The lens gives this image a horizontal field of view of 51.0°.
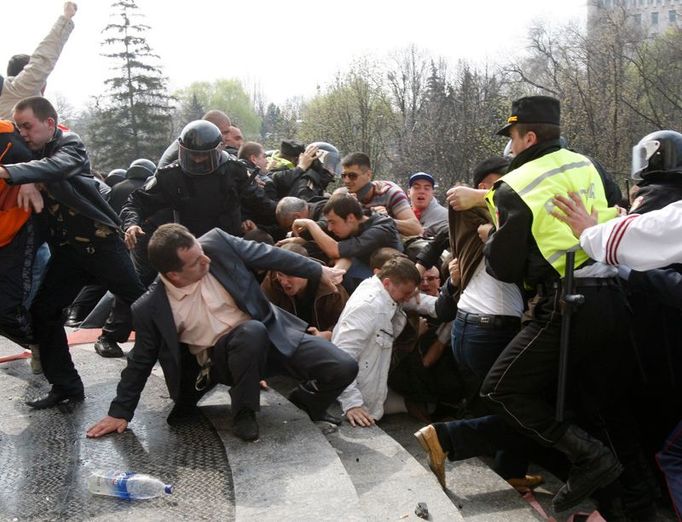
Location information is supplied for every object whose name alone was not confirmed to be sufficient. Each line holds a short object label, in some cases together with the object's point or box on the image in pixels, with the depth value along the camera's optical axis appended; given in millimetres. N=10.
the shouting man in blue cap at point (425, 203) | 6520
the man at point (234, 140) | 7570
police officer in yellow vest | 3410
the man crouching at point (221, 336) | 4008
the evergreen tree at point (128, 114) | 42531
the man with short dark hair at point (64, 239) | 4438
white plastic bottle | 3369
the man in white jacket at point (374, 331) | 4500
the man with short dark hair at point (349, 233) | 5320
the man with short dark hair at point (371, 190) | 6250
